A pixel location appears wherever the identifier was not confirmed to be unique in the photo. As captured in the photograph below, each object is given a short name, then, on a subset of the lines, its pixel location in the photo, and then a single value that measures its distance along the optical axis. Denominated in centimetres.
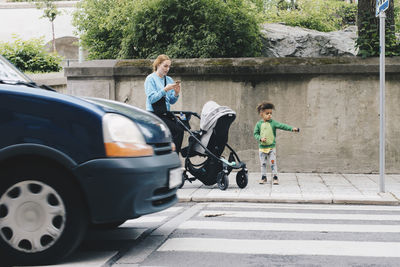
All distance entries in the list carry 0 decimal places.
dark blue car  396
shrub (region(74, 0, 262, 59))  1168
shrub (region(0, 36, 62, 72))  1477
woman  848
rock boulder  1264
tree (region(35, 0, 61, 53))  3856
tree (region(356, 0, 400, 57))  1071
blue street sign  790
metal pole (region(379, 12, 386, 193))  809
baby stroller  838
